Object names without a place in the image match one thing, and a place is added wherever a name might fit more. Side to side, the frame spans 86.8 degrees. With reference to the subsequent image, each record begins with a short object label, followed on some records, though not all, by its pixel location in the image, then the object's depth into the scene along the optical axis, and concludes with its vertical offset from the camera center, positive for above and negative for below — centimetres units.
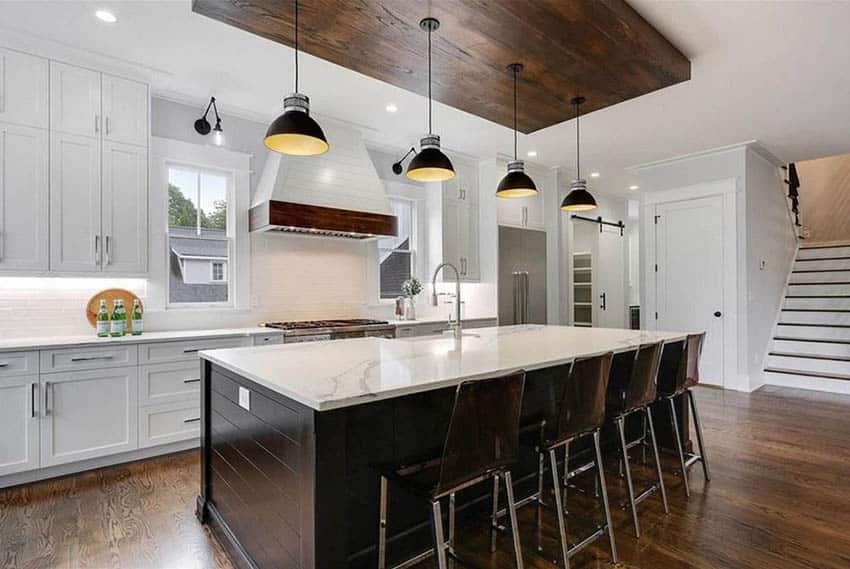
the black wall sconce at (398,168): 555 +151
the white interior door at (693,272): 568 +22
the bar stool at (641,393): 244 -59
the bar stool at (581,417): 200 -59
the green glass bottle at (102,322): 344 -23
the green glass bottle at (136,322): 362 -24
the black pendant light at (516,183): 328 +78
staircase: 565 -58
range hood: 416 +95
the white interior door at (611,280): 778 +16
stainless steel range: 407 -37
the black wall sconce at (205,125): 410 +153
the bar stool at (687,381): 285 -62
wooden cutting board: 362 -5
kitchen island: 153 -59
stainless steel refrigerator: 605 +19
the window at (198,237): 411 +52
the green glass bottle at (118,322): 353 -23
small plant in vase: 537 -3
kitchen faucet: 298 -25
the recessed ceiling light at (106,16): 284 +176
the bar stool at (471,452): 153 -59
